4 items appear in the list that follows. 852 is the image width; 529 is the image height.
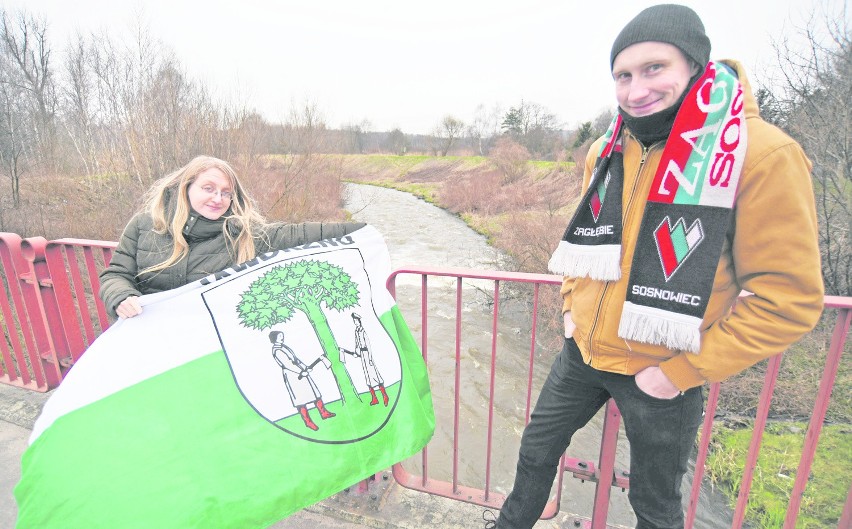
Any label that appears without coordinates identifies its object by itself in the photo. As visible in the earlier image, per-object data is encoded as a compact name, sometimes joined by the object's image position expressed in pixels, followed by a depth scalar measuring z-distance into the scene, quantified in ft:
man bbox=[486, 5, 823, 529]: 3.65
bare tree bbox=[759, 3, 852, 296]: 20.45
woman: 6.76
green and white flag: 4.85
